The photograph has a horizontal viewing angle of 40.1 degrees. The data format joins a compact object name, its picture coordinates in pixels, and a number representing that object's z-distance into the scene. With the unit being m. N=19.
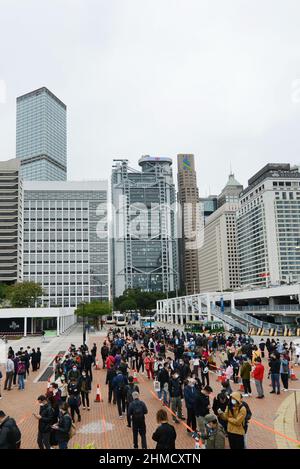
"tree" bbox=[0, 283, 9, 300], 95.75
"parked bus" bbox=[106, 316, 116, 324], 95.32
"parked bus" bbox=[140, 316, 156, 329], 68.94
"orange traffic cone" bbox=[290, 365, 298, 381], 19.50
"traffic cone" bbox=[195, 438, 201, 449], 8.30
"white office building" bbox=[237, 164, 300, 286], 153.62
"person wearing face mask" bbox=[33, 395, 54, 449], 9.53
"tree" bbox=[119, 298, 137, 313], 121.50
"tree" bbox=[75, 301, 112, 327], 69.31
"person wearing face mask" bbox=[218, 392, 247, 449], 8.37
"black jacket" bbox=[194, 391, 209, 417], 10.77
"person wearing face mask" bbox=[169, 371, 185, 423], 12.61
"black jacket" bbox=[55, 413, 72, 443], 8.90
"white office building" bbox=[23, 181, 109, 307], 151.38
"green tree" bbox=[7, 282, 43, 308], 78.38
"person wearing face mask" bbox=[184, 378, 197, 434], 11.22
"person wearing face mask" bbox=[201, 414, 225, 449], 7.87
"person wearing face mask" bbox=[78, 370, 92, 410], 14.32
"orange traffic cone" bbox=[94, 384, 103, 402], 16.23
